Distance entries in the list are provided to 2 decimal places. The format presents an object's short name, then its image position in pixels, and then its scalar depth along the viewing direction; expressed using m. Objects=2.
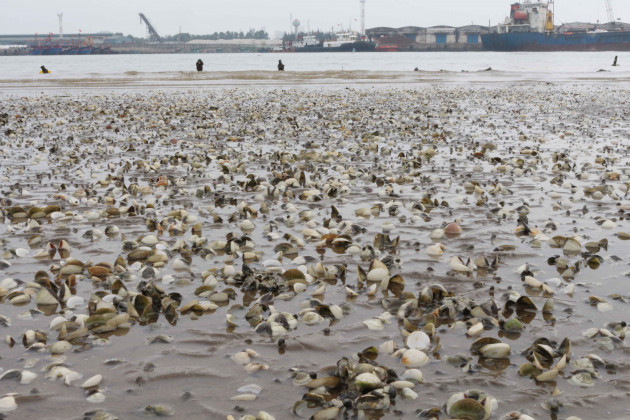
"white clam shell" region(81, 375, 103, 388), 3.87
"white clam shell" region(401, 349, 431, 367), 4.18
